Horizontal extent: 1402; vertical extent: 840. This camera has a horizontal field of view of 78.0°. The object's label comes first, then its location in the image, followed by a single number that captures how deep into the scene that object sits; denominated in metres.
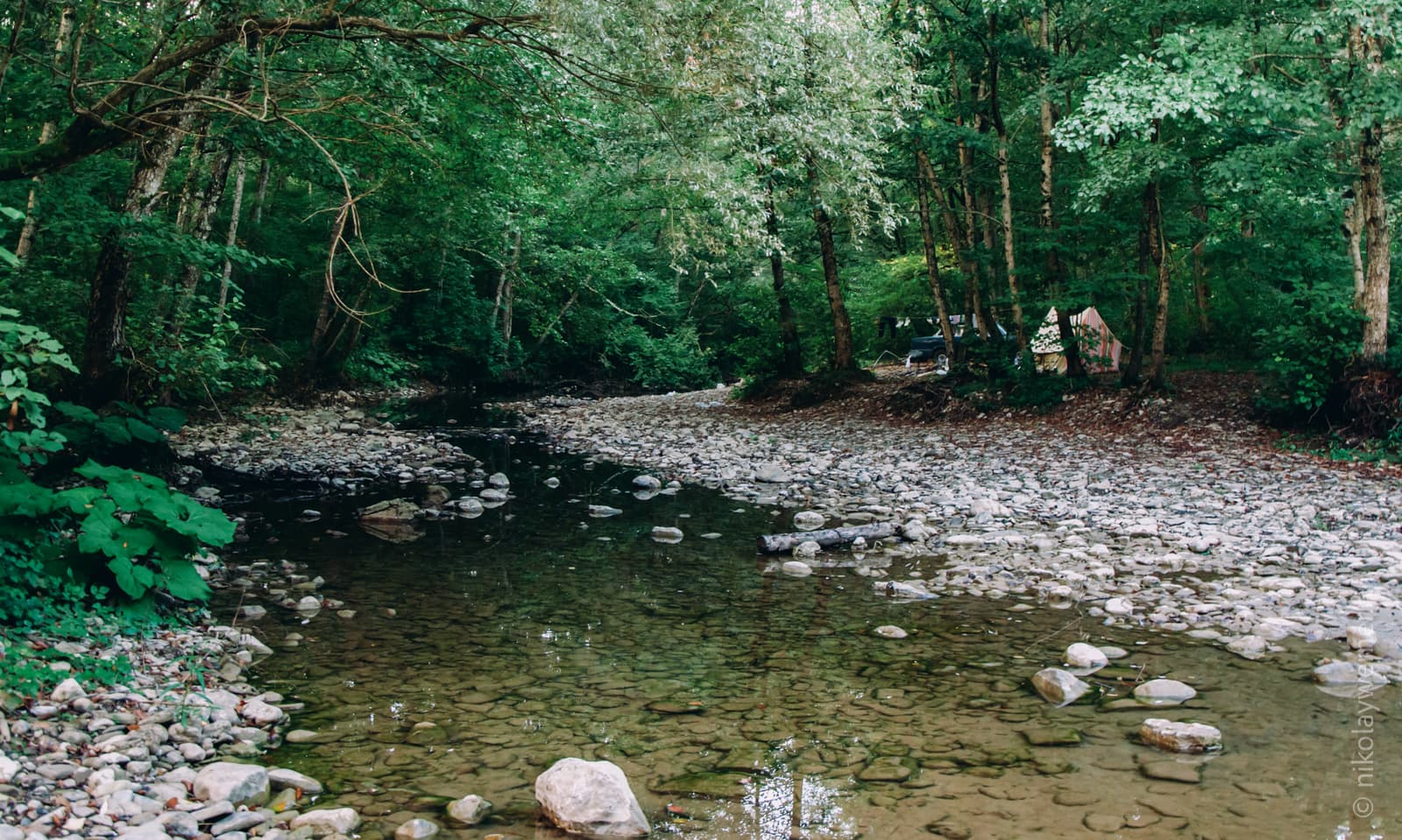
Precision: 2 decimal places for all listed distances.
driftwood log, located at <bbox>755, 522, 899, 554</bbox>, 7.70
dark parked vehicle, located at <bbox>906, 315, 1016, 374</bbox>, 22.87
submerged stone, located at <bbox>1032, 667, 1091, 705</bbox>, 4.30
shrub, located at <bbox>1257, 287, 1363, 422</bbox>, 11.06
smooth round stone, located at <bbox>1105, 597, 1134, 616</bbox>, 5.60
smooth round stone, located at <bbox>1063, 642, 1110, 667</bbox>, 4.72
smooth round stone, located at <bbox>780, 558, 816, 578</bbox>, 6.96
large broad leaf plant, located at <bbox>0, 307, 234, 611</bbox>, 4.42
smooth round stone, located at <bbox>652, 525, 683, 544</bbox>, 8.35
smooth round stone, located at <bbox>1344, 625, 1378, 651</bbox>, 4.74
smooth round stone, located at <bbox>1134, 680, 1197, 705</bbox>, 4.23
